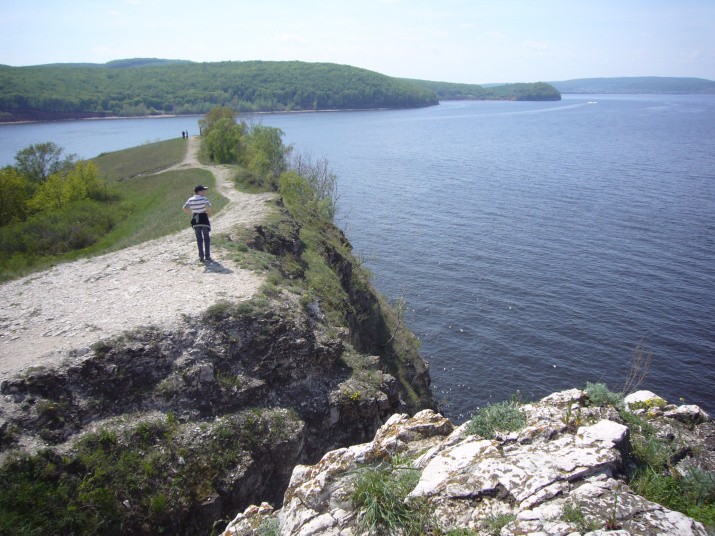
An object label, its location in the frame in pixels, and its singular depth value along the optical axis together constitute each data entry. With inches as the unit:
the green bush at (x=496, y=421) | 342.6
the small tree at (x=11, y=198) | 1230.4
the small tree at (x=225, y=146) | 2180.1
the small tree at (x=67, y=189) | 1327.5
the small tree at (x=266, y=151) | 1943.9
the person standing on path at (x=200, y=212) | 633.6
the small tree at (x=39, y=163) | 1710.1
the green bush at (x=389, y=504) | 259.4
